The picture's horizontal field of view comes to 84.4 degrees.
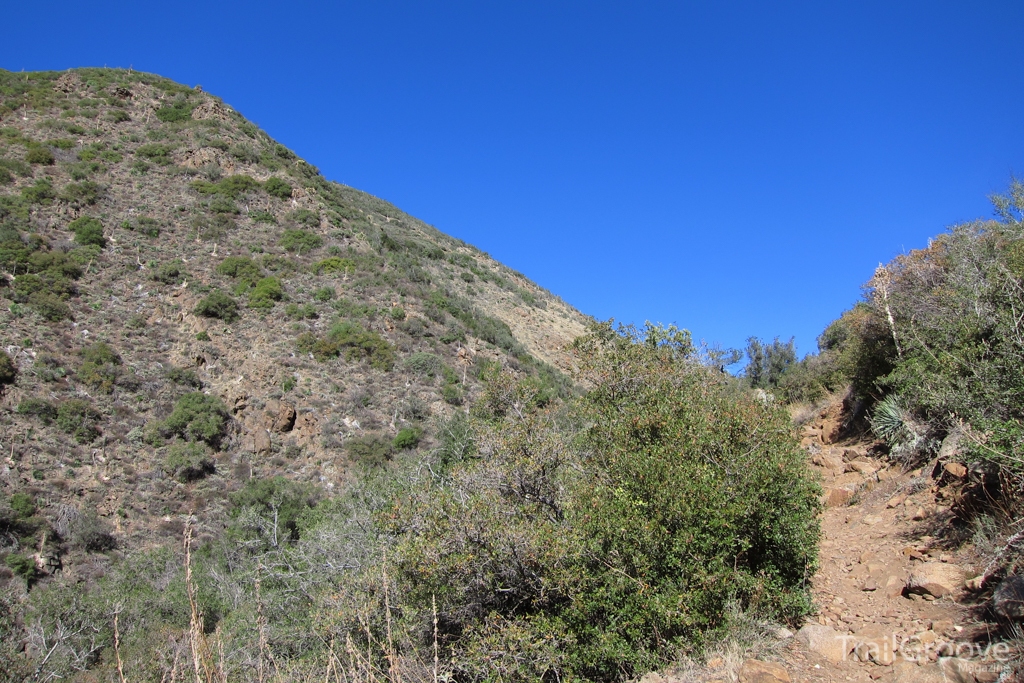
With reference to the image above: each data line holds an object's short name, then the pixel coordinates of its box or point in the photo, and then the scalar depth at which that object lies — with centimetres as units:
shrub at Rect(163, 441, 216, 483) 1844
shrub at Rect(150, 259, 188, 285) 2547
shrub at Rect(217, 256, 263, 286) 2691
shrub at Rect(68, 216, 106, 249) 2567
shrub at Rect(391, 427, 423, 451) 2044
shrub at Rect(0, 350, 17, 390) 1806
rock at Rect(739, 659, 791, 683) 545
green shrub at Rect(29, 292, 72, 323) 2131
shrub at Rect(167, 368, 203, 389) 2136
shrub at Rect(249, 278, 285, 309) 2556
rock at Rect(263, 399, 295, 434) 2095
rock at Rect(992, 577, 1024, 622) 470
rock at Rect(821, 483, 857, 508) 1032
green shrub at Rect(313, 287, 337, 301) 2708
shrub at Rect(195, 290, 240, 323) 2441
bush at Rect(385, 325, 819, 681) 641
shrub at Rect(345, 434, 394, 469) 1970
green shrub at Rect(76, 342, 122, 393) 1984
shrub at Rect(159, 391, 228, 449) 1966
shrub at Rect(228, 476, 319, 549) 1559
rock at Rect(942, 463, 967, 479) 757
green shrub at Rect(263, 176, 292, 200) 3419
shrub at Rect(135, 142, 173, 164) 3288
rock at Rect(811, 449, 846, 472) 1217
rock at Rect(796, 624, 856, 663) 570
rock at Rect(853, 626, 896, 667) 536
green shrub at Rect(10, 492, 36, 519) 1477
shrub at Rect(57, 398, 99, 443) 1795
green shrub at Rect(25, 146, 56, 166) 2873
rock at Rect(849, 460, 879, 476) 1082
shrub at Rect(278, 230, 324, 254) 3030
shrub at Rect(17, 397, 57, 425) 1767
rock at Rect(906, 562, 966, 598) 599
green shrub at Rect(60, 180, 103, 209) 2744
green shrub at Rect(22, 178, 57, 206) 2631
